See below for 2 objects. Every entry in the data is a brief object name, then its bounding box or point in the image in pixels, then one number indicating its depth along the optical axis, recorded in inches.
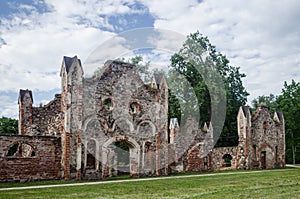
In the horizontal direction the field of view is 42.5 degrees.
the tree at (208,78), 1540.4
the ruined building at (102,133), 830.5
